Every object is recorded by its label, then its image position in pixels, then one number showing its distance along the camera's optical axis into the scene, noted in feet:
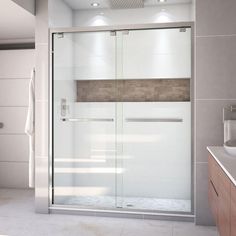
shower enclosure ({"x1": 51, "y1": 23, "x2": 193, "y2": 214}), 10.60
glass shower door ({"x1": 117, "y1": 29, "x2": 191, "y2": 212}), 10.56
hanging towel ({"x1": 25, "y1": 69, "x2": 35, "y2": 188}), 10.96
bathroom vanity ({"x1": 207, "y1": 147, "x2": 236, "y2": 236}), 5.03
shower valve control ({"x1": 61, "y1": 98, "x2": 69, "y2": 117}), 11.27
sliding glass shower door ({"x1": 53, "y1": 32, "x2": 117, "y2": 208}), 10.98
